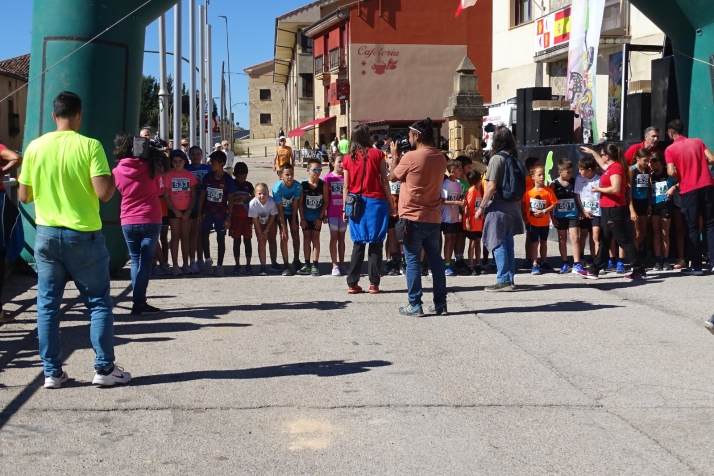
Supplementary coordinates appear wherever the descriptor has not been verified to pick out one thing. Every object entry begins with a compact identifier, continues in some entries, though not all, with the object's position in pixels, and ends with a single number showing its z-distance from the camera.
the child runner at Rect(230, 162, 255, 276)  11.73
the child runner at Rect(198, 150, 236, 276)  11.55
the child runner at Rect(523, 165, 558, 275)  11.43
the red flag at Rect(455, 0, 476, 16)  29.44
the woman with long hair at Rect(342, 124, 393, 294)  9.62
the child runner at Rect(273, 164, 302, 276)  11.53
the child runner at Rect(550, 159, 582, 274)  11.49
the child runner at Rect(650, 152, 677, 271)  11.52
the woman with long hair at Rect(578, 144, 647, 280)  10.82
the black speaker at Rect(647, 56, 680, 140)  14.01
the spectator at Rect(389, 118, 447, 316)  8.41
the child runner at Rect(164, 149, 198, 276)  11.16
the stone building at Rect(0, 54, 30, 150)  43.31
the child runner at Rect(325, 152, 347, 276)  11.39
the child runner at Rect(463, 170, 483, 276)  11.48
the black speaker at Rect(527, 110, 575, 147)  18.27
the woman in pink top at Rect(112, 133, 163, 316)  8.41
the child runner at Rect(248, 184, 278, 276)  11.59
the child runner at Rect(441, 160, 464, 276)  11.38
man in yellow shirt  5.68
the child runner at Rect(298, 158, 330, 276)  11.47
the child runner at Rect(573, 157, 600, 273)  11.39
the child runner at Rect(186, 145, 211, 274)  11.48
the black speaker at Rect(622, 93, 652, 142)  15.39
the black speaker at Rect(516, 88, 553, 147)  19.69
